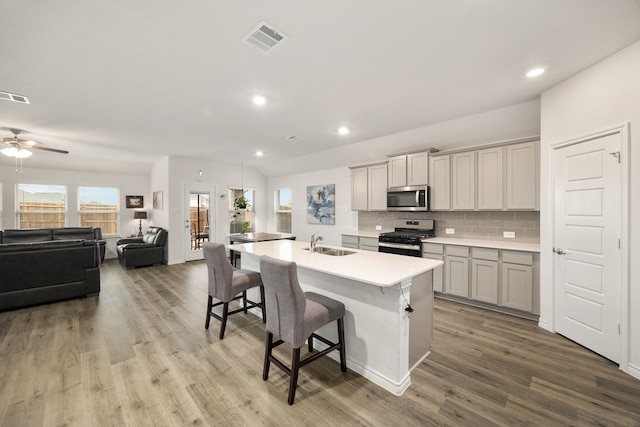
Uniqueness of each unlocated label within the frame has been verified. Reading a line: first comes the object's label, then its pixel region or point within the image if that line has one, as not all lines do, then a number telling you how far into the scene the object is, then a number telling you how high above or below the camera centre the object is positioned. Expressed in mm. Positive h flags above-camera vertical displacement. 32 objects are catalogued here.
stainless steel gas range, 4180 -416
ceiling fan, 4267 +1112
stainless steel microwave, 4371 +230
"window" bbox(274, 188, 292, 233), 7875 +87
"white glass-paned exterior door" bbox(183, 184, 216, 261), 6770 -163
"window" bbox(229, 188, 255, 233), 7664 -2
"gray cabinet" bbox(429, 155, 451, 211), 4184 +492
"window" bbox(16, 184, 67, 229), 6477 +161
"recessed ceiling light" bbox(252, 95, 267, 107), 3074 +1359
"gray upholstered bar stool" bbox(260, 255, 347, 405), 1837 -775
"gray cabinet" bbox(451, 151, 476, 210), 3949 +484
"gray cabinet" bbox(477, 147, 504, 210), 3695 +481
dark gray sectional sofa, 3520 -867
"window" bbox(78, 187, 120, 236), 7219 +117
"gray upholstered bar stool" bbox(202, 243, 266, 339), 2725 -743
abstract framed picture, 6484 +201
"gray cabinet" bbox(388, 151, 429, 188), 4426 +746
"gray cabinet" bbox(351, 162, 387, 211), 5074 +498
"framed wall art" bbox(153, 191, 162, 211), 7003 +339
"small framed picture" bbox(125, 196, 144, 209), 7762 +330
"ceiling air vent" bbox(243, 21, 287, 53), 1902 +1343
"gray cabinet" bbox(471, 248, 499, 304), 3439 -855
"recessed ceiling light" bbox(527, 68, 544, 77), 2482 +1359
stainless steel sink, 2996 -466
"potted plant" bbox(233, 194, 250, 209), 6192 +227
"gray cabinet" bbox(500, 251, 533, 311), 3180 -864
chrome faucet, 2955 -381
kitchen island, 1940 -789
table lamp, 7496 -86
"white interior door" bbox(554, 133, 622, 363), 2305 -313
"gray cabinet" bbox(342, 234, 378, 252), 4930 -599
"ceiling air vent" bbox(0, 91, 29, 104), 2961 +1349
